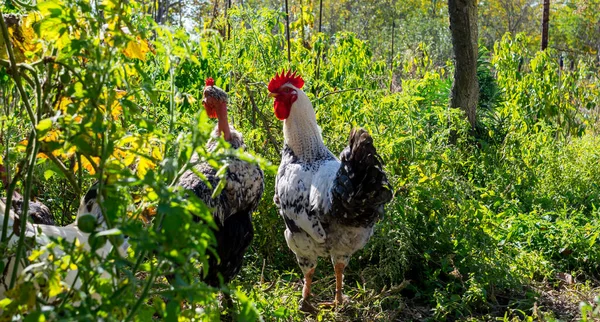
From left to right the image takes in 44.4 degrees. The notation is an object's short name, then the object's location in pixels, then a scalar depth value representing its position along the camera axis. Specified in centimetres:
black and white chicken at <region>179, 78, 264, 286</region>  423
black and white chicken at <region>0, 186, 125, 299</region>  223
